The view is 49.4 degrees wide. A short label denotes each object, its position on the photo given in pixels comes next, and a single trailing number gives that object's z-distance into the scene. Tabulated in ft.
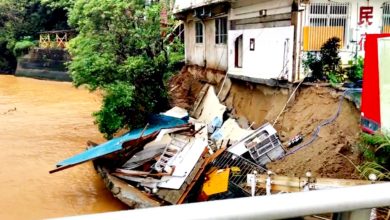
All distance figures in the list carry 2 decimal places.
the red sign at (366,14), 34.35
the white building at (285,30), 33.71
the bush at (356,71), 32.45
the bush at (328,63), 33.14
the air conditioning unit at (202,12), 51.52
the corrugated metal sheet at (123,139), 31.89
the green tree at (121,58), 41.32
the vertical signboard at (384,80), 22.57
